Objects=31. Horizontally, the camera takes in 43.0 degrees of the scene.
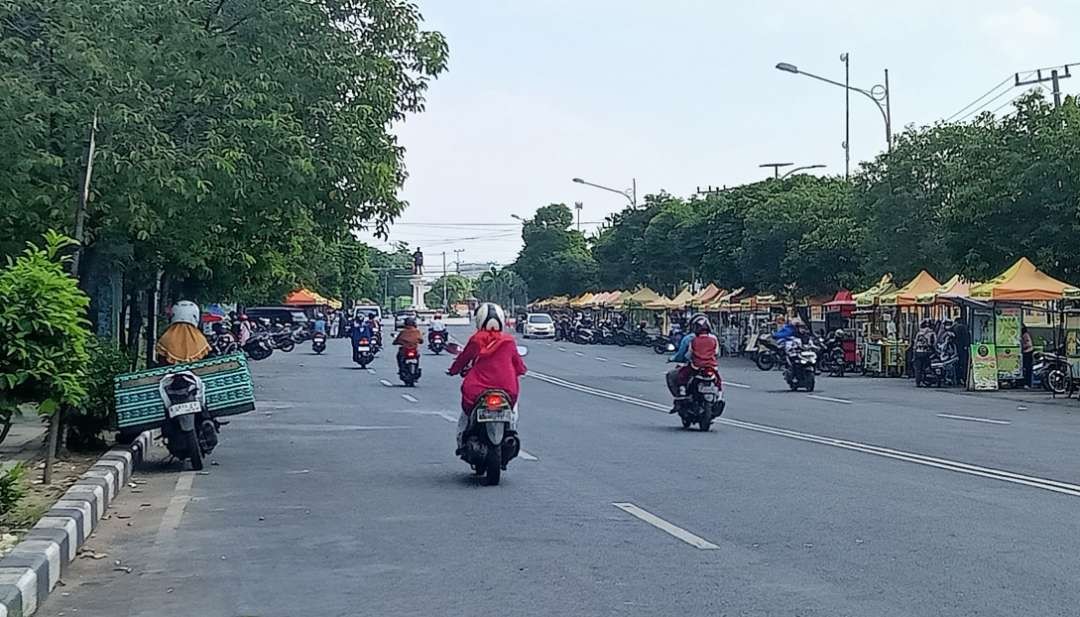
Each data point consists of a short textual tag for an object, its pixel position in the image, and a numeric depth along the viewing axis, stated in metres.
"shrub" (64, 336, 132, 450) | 14.13
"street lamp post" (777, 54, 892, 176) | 43.12
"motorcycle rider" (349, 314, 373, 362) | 38.84
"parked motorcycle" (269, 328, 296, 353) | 49.66
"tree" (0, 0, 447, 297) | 13.42
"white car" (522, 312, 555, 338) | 78.56
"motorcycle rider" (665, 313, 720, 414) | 18.36
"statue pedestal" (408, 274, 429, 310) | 139.50
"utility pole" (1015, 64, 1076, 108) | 37.91
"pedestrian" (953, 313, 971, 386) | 32.69
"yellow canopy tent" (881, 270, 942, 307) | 35.34
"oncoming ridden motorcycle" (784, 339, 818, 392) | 29.84
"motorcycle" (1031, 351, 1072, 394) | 27.98
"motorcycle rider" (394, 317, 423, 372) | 29.61
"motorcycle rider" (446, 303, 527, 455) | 12.59
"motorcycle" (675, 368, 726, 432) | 18.52
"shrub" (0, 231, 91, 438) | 9.59
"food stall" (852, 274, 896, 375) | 38.03
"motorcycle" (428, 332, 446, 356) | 41.25
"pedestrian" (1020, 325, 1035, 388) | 31.17
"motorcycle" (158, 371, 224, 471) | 13.45
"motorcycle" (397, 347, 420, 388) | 29.67
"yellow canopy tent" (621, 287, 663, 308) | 68.25
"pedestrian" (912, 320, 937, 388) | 32.69
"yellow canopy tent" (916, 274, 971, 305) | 32.88
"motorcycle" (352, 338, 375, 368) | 38.58
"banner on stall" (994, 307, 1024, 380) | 31.03
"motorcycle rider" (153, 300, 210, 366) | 14.62
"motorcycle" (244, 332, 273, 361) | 42.31
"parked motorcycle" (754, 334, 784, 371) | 39.17
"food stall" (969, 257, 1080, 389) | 29.03
